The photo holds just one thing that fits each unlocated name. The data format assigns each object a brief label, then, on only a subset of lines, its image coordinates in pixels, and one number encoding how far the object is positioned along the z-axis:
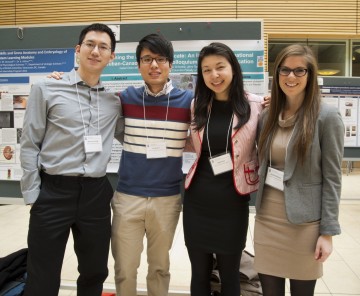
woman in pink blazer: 1.81
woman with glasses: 1.53
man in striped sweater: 1.97
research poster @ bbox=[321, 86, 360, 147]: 5.61
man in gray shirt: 1.82
